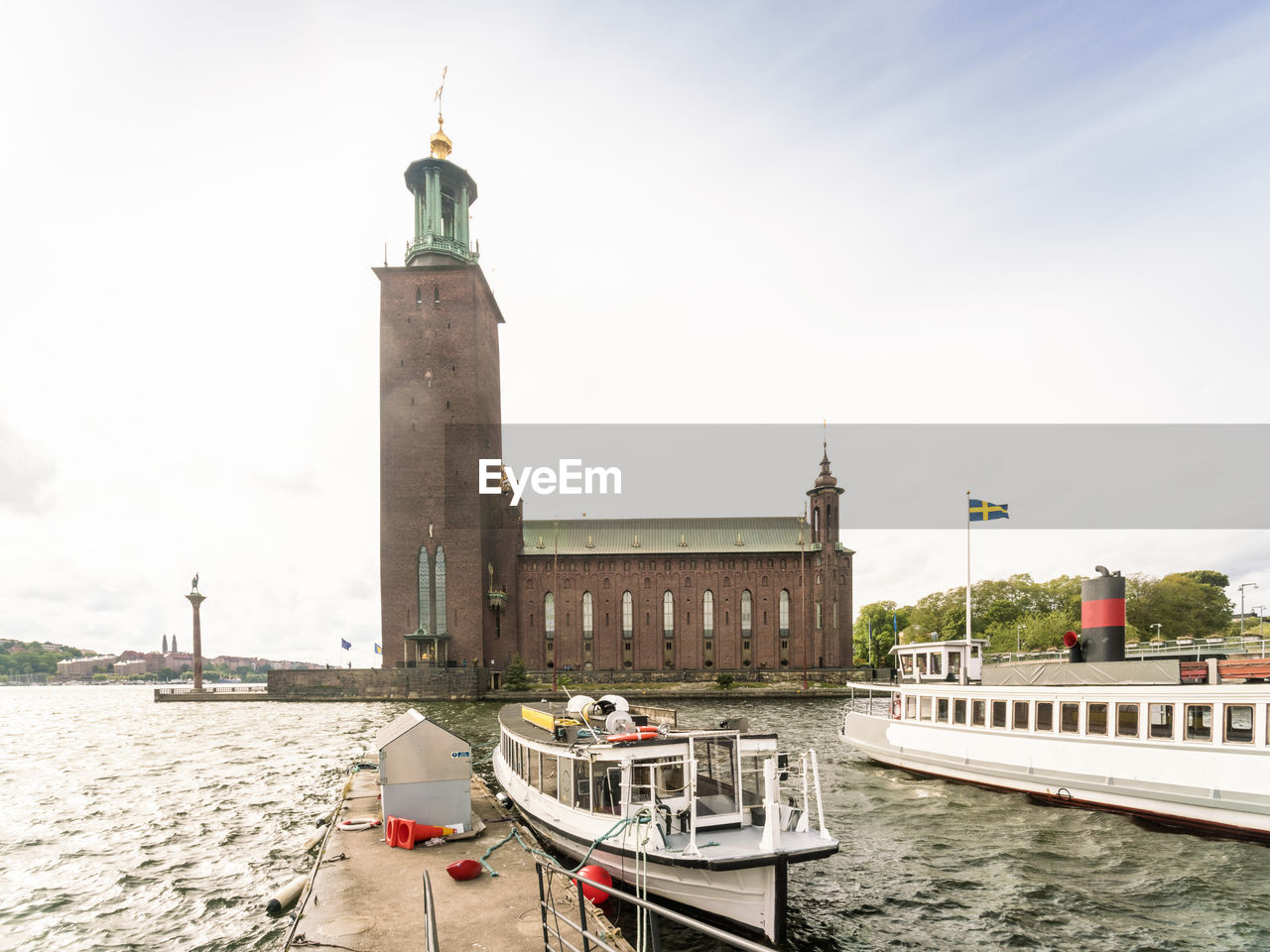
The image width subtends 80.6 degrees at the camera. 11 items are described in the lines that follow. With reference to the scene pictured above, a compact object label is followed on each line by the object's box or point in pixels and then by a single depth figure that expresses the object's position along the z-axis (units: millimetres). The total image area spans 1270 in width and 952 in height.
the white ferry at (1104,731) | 22531
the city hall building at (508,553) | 85062
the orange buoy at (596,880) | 14857
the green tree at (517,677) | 78894
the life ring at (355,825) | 18281
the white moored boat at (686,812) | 14070
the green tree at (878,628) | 122775
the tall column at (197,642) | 91106
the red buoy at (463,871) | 14625
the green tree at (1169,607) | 94750
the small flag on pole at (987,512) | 36219
